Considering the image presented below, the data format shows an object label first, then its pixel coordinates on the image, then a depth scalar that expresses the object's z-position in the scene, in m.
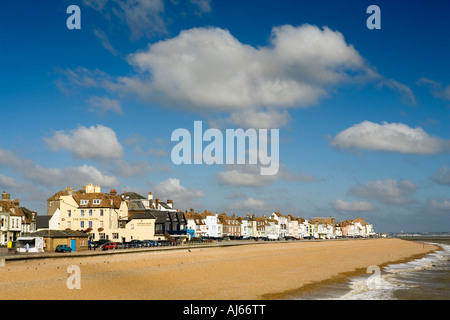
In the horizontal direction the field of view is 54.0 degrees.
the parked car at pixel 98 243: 70.71
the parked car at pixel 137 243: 75.12
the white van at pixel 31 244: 55.28
